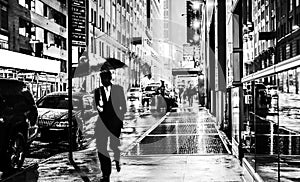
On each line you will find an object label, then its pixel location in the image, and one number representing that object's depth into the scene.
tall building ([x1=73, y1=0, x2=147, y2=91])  28.17
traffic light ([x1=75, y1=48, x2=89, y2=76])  15.43
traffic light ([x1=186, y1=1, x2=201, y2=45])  38.21
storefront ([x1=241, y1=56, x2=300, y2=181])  2.94
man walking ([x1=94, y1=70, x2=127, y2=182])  7.28
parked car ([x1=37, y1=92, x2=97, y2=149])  11.43
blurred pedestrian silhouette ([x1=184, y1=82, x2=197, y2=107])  36.72
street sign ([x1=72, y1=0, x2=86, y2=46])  12.66
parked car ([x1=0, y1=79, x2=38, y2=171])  8.48
